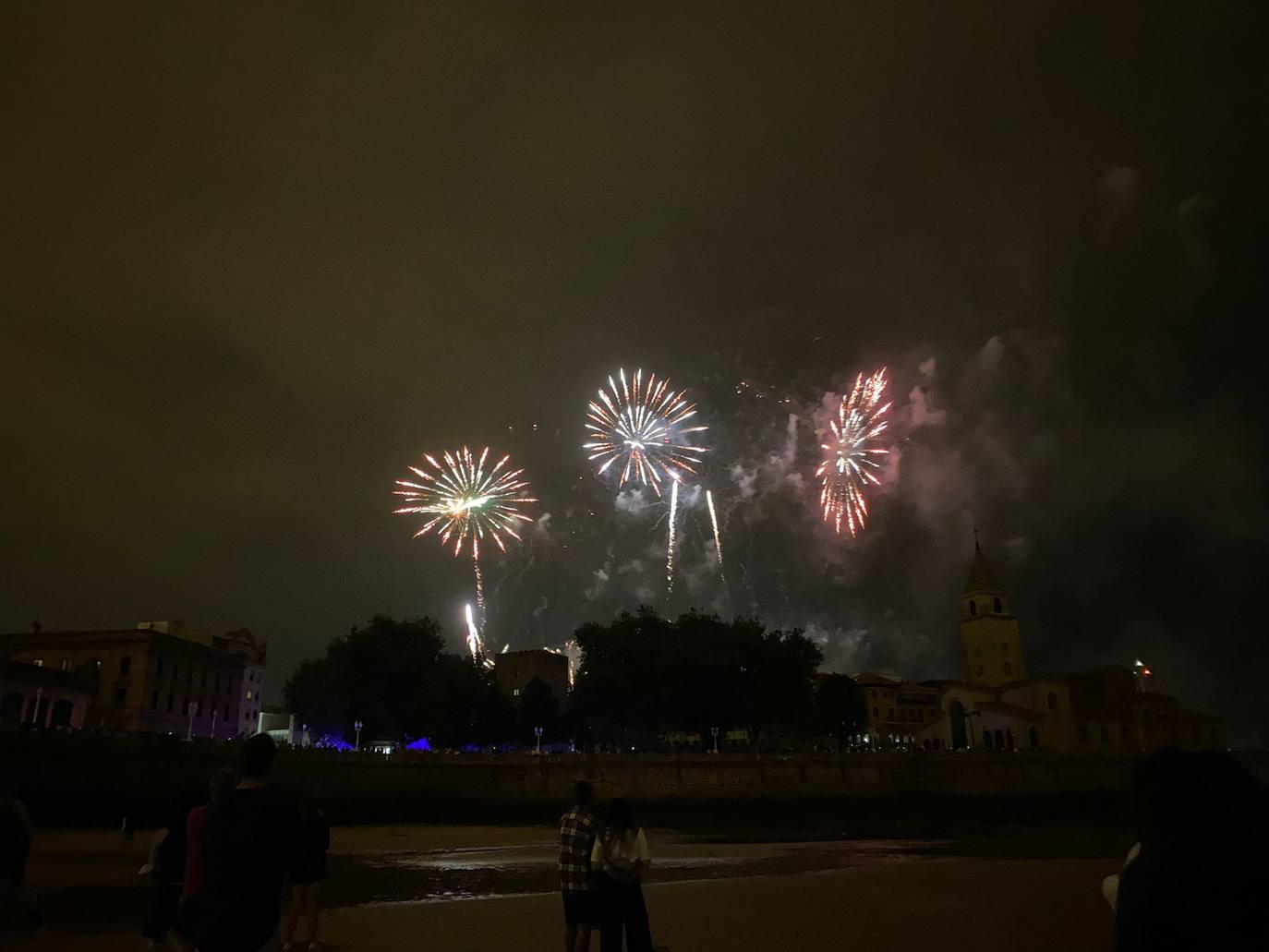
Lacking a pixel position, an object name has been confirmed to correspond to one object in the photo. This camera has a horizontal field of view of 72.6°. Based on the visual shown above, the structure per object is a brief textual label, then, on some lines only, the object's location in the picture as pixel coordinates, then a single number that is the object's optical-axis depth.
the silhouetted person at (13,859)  8.03
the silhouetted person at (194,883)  4.96
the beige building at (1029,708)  78.62
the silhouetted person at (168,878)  8.43
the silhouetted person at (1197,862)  3.17
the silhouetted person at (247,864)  4.96
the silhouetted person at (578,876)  9.16
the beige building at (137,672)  66.12
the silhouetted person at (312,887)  11.08
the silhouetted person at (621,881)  9.05
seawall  44.78
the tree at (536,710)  89.25
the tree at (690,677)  74.94
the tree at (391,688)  75.50
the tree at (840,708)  97.28
